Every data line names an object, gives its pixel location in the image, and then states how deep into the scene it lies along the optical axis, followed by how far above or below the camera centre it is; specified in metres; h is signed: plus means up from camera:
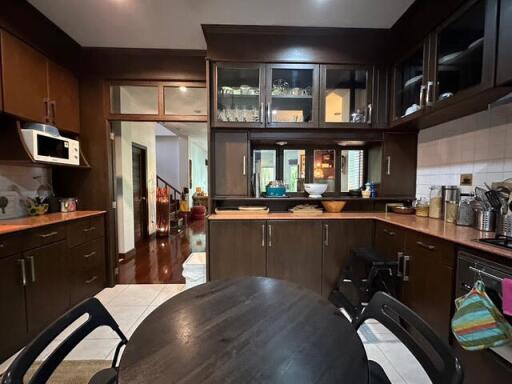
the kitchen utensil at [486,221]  1.75 -0.29
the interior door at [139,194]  4.71 -0.28
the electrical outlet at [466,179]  2.08 +0.02
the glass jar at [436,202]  2.30 -0.20
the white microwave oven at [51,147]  2.13 +0.31
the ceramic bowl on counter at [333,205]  2.82 -0.29
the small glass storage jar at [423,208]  2.46 -0.28
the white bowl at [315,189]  2.85 -0.10
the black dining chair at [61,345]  0.65 -0.52
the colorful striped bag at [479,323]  1.12 -0.68
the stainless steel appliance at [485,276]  1.21 -0.52
